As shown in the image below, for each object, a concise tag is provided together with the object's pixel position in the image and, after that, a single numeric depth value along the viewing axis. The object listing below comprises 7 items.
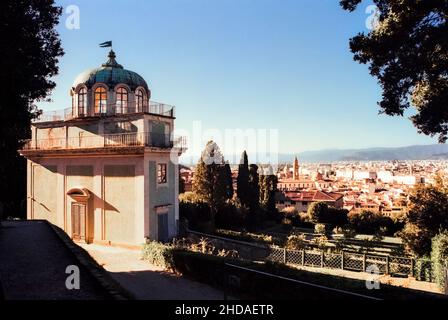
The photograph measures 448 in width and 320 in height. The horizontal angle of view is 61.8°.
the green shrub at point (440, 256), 17.44
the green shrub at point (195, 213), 32.03
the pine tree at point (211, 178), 38.19
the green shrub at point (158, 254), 19.52
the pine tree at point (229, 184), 47.79
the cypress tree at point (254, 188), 44.19
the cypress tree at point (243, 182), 44.34
